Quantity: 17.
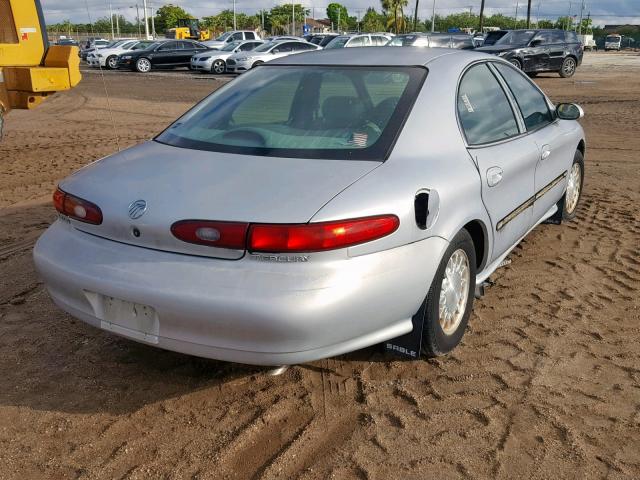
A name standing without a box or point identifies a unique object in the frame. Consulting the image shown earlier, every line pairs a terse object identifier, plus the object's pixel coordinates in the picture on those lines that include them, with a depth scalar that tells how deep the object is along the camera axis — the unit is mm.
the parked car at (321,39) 30330
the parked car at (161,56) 30578
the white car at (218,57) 28250
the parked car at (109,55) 32156
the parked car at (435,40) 24406
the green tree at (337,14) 115212
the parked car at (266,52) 26109
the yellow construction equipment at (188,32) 53938
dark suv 22234
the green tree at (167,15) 100062
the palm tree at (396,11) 82438
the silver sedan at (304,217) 2602
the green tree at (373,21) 105262
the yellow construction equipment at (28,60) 7969
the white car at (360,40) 26125
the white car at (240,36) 38012
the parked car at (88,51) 35250
